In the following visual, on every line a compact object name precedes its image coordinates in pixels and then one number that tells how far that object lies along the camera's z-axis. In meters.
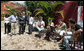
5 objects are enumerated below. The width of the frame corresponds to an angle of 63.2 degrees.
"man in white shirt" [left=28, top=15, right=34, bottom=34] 3.91
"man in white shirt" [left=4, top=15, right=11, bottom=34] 4.15
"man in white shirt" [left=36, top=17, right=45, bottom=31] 3.75
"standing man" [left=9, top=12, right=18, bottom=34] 4.05
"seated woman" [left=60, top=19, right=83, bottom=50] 2.39
